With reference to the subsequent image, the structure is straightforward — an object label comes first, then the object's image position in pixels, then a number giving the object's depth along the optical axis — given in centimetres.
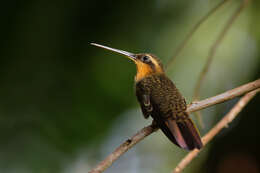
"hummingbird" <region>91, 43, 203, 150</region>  520
